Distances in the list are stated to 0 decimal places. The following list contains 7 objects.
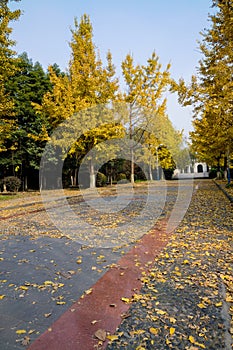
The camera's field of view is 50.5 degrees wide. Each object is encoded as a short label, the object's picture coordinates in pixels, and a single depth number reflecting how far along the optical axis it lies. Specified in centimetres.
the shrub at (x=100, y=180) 2069
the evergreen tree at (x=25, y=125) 1823
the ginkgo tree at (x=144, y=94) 1620
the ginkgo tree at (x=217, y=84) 818
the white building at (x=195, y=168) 6030
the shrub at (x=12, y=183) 1684
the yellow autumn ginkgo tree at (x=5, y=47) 1157
